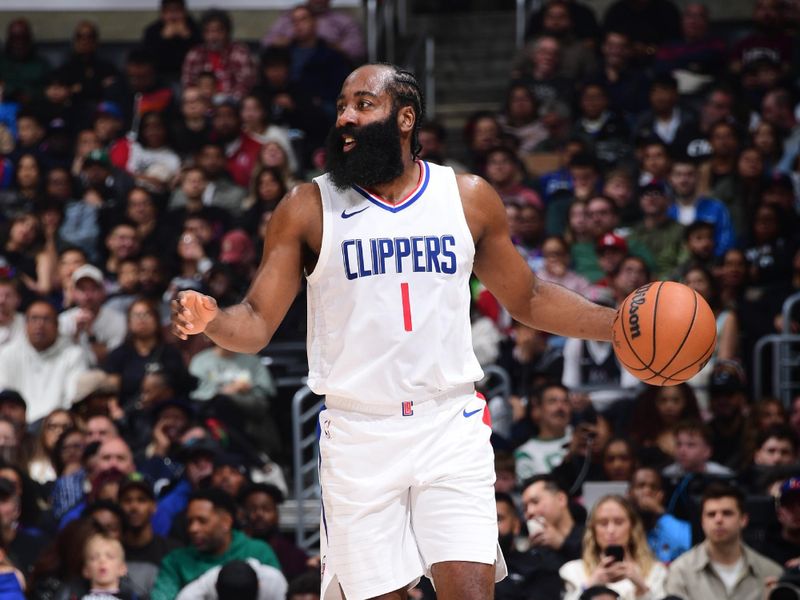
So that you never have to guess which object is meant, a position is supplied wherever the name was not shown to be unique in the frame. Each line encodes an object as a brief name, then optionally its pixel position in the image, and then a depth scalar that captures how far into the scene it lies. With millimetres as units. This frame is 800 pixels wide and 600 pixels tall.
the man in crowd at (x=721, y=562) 13922
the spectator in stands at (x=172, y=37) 25516
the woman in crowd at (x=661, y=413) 16812
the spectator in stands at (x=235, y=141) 22687
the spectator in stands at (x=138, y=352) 18594
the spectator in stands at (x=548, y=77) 23797
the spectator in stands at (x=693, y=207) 20391
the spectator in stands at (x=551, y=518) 14383
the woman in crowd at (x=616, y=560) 13641
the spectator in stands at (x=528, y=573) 13648
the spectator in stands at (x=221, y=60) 24672
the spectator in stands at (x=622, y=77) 23422
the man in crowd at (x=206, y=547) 14586
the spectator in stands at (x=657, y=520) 14977
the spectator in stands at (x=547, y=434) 16531
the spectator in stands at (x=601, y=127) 22641
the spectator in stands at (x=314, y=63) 24531
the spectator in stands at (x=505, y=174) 21344
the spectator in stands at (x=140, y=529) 15008
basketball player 8383
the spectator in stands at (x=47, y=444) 17547
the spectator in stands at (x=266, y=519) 15320
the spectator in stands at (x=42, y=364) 18953
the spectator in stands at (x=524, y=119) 23344
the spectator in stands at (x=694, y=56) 24281
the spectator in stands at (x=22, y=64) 25828
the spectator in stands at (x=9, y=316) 19437
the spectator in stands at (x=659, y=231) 19906
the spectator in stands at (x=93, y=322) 19641
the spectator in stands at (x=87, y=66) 25547
